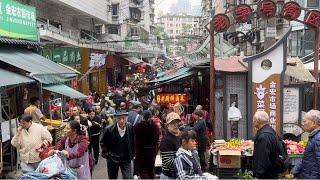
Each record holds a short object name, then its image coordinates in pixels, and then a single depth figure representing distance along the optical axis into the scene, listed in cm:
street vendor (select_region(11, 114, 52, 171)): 786
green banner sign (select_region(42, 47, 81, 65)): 2011
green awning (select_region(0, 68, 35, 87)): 939
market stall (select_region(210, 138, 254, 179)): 959
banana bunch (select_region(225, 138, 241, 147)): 1035
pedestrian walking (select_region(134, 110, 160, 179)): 921
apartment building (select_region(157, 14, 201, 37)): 16769
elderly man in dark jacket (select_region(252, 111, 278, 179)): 653
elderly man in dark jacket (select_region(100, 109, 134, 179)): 805
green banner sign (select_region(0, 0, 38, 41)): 1177
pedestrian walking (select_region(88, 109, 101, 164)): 1143
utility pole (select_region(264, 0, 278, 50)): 1438
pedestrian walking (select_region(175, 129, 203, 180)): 561
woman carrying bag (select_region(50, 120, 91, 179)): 661
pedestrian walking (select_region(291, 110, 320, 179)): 584
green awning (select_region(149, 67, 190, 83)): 1744
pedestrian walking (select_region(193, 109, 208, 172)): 1031
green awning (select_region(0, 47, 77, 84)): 1140
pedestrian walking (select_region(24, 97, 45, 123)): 1051
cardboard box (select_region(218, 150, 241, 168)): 955
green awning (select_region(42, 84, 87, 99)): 1263
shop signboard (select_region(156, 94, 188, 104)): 1603
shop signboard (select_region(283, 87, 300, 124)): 1271
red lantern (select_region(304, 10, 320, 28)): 1229
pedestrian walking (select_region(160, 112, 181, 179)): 614
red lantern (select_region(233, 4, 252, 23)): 1226
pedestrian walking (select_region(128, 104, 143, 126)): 1039
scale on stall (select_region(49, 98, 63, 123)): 1439
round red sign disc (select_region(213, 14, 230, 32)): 1232
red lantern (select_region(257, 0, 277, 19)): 1223
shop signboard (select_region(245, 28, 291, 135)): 1225
